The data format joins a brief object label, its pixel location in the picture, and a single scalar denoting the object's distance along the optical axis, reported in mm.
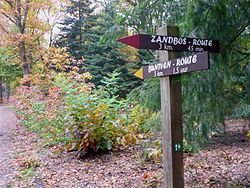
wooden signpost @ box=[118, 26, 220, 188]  3080
